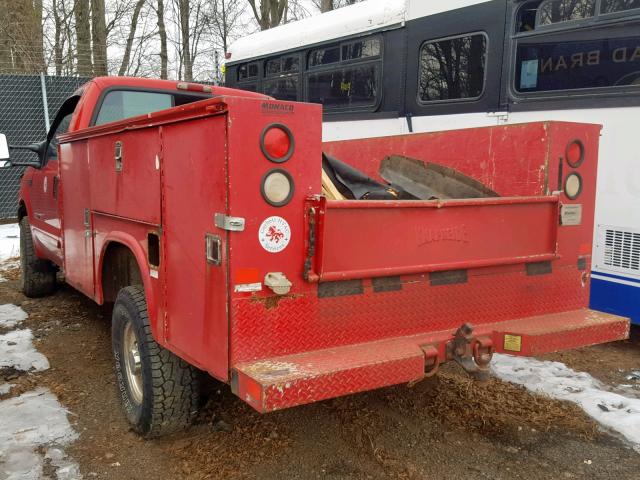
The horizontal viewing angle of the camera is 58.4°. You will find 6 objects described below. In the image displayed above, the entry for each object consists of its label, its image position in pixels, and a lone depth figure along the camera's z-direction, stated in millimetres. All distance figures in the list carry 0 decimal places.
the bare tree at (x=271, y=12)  21859
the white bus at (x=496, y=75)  4527
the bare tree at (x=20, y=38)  15859
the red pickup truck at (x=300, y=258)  2273
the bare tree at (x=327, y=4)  19906
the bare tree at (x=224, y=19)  25625
